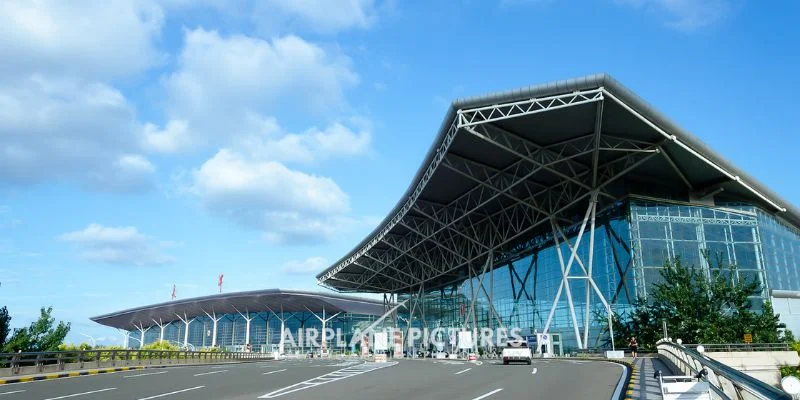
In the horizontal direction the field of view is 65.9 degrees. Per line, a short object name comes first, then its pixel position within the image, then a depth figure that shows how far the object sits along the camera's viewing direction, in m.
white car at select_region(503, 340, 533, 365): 36.06
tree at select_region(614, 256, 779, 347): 40.47
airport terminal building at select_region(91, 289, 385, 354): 107.19
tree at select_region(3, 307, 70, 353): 34.66
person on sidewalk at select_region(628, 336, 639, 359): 40.52
